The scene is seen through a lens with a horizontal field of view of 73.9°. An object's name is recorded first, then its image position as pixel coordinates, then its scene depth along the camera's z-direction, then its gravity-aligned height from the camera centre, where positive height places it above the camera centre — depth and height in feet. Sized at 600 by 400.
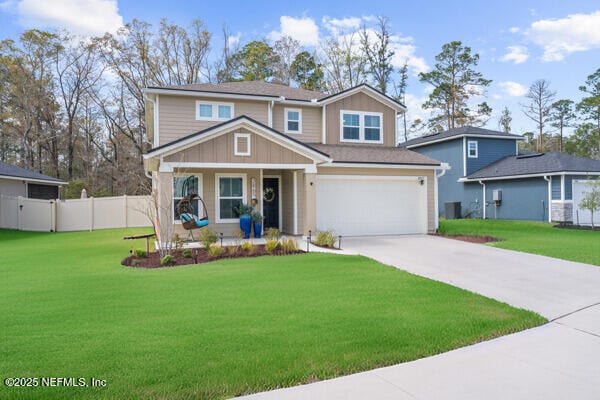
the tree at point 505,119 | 129.89 +27.05
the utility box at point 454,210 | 77.97 -1.51
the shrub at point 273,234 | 38.11 -3.05
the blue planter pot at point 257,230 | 44.62 -2.96
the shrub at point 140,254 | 32.86 -4.10
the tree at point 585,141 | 124.47 +19.34
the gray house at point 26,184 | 66.69 +3.92
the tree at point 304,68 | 104.22 +35.52
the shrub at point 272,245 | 34.68 -3.70
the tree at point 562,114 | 126.05 +28.03
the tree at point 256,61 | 100.73 +36.39
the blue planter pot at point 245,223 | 44.08 -2.15
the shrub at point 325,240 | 37.93 -3.53
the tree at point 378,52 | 102.83 +39.38
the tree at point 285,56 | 103.40 +38.49
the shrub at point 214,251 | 32.99 -3.93
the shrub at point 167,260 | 30.01 -4.24
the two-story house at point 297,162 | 41.52 +4.54
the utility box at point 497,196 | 72.90 +1.12
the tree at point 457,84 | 111.75 +33.57
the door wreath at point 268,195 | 48.84 +1.06
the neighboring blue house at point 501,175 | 64.23 +4.65
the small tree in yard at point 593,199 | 56.45 +0.35
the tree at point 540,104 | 119.44 +30.21
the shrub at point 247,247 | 34.37 -3.75
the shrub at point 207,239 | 34.42 -3.09
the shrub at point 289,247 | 34.96 -3.85
